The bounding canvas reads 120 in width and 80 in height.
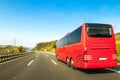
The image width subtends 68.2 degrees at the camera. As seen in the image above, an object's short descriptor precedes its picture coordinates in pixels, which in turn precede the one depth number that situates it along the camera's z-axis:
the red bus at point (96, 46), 5.46
